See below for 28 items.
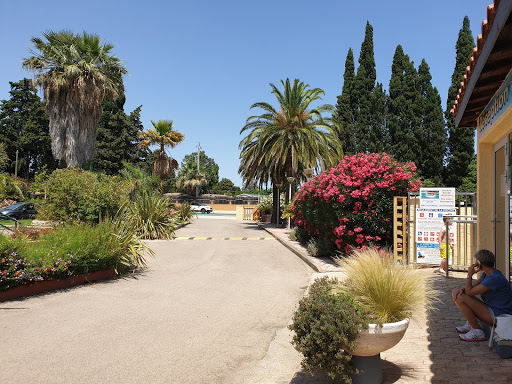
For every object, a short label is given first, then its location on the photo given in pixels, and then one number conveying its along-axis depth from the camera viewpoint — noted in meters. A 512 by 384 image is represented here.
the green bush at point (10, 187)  26.64
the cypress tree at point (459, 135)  38.62
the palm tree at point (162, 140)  34.19
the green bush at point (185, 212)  30.10
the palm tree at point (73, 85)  23.16
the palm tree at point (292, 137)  25.61
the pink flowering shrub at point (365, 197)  10.97
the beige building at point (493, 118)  4.18
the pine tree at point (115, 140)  53.97
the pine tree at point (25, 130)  52.12
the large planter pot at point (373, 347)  3.56
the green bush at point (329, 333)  3.43
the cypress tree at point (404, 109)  41.03
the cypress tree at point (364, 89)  43.88
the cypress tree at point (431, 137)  40.53
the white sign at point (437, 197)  9.92
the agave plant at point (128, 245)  10.12
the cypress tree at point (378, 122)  42.47
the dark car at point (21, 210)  26.52
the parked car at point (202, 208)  59.00
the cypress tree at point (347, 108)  44.59
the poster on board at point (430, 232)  9.96
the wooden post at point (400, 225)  10.45
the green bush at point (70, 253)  7.38
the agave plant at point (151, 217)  18.41
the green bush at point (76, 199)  13.89
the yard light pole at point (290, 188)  24.81
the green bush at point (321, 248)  13.12
